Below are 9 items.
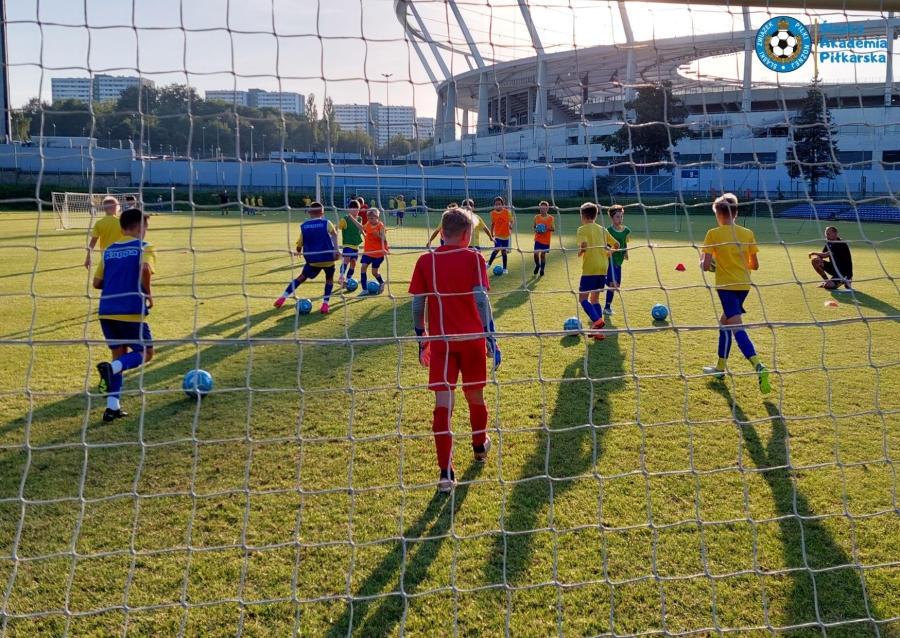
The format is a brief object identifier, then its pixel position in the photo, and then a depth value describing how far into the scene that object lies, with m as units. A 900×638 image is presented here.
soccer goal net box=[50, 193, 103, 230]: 23.11
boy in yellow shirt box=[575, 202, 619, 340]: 7.86
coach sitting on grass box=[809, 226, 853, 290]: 11.10
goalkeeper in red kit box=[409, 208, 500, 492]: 3.87
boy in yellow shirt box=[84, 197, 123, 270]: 7.52
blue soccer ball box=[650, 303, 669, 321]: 8.80
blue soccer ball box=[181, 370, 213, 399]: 5.31
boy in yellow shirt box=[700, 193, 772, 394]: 5.43
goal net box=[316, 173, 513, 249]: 17.69
